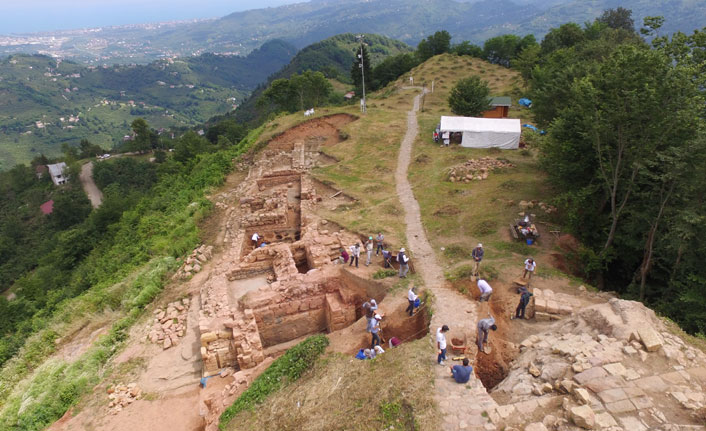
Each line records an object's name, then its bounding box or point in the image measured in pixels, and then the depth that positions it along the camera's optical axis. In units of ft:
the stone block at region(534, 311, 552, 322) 42.39
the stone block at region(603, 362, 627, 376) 28.81
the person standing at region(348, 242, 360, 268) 56.10
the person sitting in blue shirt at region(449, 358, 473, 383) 31.35
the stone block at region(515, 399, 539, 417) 27.68
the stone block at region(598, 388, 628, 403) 26.81
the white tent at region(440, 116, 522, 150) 103.60
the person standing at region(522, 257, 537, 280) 48.93
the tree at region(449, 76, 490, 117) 130.31
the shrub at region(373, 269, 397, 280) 53.72
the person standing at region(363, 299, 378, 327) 44.52
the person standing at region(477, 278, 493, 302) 44.55
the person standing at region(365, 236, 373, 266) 57.21
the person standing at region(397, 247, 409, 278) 53.11
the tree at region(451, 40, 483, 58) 251.60
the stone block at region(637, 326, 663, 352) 30.30
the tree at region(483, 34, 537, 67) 239.09
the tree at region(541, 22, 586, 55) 181.68
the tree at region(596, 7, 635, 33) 202.90
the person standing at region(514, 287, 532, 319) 42.57
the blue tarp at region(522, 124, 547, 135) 101.00
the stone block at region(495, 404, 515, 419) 27.63
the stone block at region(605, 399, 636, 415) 25.85
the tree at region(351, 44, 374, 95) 200.34
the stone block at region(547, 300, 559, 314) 42.19
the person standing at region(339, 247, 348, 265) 58.18
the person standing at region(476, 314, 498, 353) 37.48
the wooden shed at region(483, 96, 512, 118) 135.54
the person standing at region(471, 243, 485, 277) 51.13
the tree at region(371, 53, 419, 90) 241.55
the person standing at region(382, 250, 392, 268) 56.59
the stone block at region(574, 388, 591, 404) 26.84
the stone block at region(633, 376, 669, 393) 27.32
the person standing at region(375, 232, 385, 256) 59.11
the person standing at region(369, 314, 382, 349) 41.82
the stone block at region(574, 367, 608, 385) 29.01
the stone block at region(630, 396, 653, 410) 25.99
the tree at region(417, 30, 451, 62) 253.24
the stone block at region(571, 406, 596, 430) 24.91
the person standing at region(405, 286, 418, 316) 45.57
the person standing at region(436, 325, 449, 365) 34.63
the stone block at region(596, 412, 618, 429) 24.91
